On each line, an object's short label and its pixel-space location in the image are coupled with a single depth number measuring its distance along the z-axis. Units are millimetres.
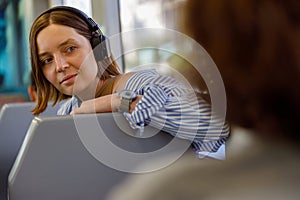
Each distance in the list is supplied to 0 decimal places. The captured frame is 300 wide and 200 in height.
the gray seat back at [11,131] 1362
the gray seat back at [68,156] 807
